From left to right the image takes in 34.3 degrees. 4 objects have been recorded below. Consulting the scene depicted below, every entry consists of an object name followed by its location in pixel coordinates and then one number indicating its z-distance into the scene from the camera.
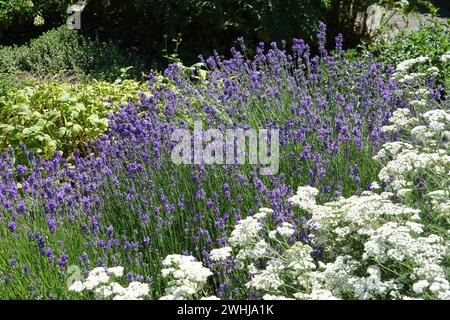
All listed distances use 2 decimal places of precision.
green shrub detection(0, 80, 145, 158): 5.28
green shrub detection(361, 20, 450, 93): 5.64
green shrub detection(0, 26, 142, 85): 7.22
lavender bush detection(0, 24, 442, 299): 3.48
